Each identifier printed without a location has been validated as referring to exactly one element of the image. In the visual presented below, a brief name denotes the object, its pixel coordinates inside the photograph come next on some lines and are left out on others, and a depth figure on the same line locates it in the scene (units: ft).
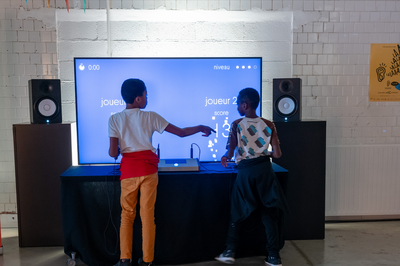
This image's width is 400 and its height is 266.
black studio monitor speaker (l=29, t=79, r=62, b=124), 9.26
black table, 8.07
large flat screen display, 9.52
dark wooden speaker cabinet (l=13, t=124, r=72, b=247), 9.29
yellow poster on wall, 11.34
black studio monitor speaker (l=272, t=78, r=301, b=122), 9.66
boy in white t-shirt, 7.24
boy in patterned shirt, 7.47
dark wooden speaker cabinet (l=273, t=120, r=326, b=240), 9.63
